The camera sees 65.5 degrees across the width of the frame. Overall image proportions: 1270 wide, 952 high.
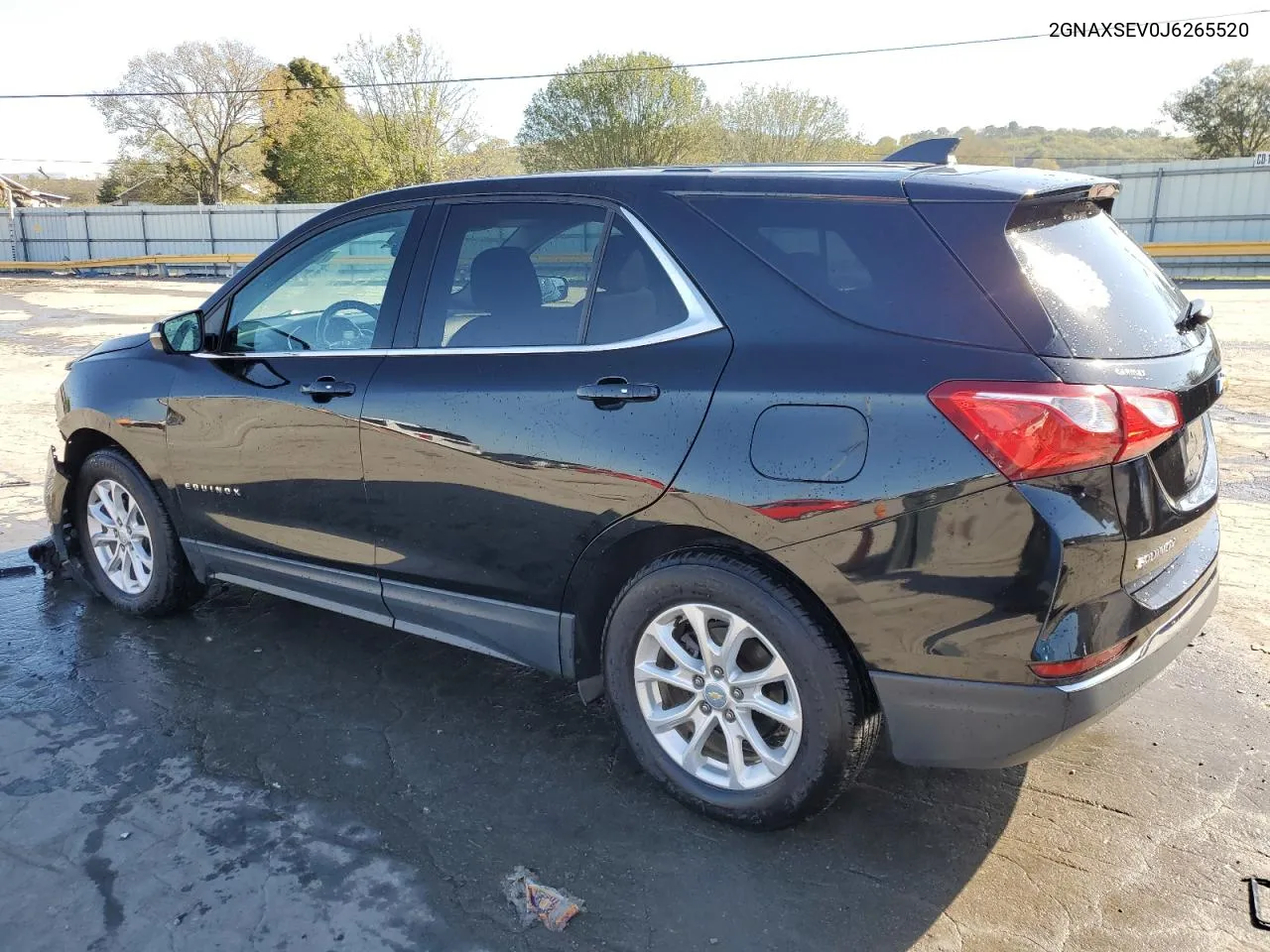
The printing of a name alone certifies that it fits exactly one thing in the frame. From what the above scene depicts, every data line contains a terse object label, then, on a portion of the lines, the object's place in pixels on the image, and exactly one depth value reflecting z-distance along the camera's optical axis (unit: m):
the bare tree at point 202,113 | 47.19
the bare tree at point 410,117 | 41.94
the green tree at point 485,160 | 43.20
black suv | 2.37
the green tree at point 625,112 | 38.00
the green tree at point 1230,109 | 36.53
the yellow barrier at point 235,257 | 25.73
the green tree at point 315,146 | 43.19
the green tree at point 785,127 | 38.84
